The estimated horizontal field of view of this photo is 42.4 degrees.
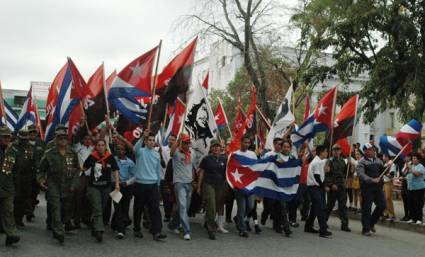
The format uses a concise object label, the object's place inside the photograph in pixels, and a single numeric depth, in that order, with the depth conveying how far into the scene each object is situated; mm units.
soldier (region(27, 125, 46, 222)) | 10158
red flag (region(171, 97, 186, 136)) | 9883
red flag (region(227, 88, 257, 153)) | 11062
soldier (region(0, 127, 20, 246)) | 8023
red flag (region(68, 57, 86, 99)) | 10086
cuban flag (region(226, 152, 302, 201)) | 10656
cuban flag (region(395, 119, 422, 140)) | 11992
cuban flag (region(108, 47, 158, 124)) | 9812
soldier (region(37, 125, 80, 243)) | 8445
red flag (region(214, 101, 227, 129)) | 13969
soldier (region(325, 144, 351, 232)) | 11398
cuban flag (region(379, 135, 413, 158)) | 12047
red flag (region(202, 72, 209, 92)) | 13378
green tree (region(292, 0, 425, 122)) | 15555
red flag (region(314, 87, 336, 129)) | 11594
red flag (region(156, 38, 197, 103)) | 9914
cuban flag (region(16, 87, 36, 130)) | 13711
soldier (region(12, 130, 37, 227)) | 9773
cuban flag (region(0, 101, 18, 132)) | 15297
